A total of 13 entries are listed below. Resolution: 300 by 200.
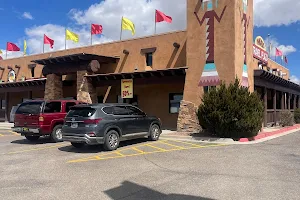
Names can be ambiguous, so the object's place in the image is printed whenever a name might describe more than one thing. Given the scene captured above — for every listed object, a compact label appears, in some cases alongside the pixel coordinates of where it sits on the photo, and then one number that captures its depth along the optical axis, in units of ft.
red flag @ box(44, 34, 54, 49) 79.48
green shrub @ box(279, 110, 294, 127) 59.30
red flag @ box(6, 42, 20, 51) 83.83
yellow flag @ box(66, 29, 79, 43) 74.17
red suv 34.64
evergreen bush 35.69
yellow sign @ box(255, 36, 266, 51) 63.54
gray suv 28.58
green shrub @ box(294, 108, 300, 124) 68.93
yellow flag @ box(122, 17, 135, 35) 63.88
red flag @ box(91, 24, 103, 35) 71.28
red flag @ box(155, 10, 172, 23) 58.99
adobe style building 43.27
